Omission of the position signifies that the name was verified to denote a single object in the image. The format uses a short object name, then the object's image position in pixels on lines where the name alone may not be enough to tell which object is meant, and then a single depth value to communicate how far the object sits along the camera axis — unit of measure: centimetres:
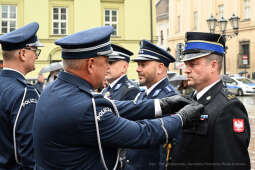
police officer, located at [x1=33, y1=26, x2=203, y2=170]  225
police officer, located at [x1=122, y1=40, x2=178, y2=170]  430
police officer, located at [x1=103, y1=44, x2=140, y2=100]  482
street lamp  1655
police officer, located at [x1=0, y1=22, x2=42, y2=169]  308
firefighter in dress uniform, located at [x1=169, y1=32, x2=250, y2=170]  282
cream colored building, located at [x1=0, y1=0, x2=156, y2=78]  2616
